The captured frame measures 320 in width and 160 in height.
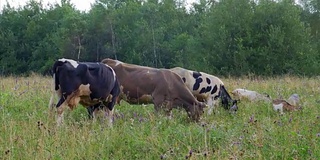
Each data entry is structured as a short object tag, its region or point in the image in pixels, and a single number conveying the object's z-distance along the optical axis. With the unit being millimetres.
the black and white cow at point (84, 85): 13172
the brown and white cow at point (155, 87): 17827
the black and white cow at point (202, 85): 22281
